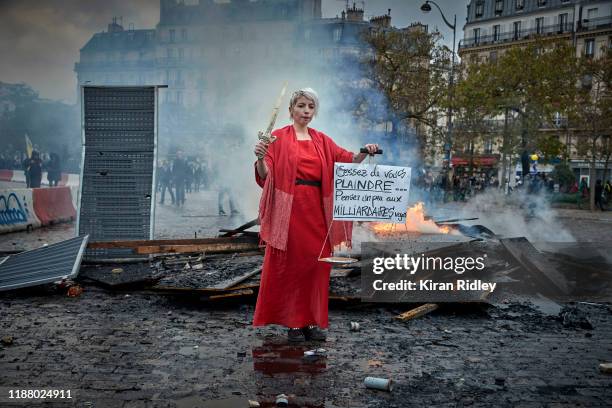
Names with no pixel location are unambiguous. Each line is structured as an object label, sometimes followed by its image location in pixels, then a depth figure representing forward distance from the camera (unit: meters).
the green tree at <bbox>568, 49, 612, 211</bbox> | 28.88
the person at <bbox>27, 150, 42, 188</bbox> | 21.44
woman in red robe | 4.80
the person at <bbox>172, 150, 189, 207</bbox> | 23.11
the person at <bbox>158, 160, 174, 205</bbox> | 25.91
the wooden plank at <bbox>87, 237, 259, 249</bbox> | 8.87
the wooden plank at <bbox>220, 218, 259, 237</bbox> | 9.77
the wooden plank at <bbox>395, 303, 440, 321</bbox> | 5.84
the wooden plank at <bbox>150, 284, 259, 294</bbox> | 6.39
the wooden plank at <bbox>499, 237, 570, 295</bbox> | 7.41
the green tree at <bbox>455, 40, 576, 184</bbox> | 31.14
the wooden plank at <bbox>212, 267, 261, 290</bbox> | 6.55
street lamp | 25.81
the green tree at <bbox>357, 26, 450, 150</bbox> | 24.02
